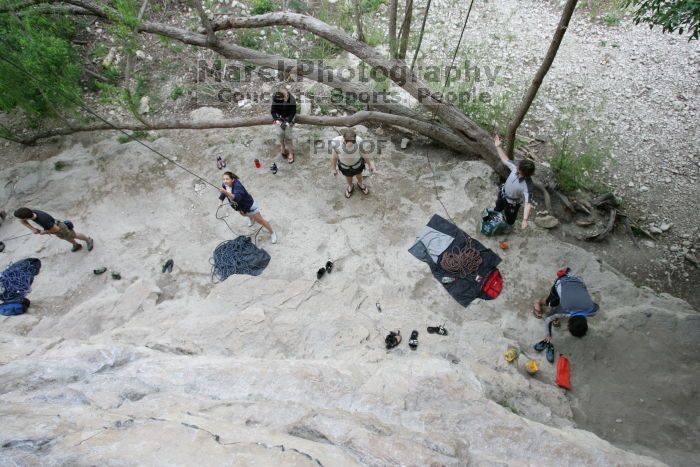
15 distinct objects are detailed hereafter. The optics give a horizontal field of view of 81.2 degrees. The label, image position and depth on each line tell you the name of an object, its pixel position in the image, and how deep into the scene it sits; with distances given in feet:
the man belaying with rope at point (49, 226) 16.65
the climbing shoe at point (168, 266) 17.87
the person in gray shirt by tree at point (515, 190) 15.19
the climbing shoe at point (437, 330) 14.48
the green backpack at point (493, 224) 17.44
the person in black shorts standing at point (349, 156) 17.38
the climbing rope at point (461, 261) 16.71
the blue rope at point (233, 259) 17.38
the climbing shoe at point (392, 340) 13.56
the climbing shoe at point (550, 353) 14.21
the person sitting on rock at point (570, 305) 13.41
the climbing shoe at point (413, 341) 13.65
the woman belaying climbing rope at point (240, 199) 16.39
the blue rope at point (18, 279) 17.20
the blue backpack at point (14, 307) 16.43
